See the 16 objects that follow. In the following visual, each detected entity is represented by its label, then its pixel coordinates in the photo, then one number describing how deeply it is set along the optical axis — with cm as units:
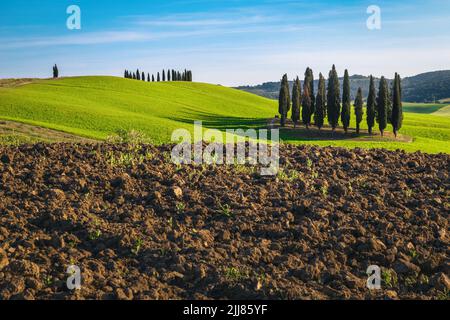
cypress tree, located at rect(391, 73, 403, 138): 6223
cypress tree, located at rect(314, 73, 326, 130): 6397
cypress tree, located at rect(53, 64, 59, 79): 9750
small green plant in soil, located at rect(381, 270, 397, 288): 905
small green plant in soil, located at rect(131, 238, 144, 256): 977
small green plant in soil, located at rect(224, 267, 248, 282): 888
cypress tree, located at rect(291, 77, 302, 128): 6731
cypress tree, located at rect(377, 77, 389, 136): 6073
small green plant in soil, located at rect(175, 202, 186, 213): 1195
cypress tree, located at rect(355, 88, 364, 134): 6249
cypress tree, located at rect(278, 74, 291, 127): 6769
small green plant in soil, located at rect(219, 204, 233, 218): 1167
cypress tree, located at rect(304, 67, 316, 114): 6858
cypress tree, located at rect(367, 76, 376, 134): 6241
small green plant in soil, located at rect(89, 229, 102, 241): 1034
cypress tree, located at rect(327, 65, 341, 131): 6341
